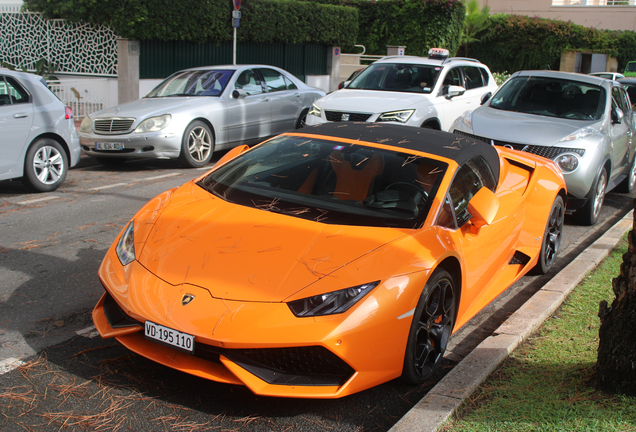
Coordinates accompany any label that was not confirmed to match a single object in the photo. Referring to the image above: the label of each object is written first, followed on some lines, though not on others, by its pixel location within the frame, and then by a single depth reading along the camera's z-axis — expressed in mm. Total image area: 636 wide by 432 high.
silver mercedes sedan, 10008
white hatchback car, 7789
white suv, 10141
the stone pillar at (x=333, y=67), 24153
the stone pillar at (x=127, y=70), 16328
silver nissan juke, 7414
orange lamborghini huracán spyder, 3043
